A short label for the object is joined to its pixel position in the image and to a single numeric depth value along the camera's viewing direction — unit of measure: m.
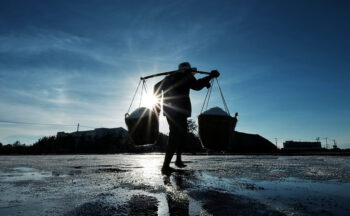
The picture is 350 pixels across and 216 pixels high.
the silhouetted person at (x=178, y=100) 4.45
